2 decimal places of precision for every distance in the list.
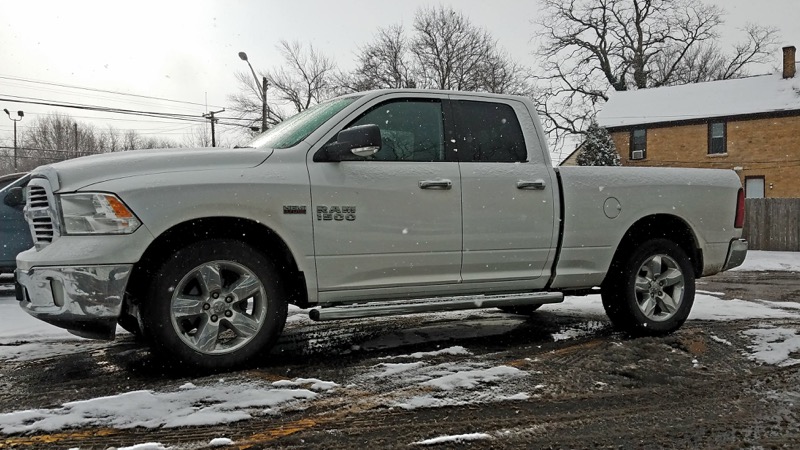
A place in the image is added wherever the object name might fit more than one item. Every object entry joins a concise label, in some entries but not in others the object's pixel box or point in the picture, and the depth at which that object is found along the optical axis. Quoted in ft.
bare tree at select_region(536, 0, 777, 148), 146.92
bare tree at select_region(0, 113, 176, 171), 200.85
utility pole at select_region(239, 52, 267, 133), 73.00
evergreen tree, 95.14
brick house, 95.20
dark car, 27.58
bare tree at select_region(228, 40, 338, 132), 140.67
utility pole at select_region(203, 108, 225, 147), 120.78
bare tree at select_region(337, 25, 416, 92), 130.72
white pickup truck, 12.32
